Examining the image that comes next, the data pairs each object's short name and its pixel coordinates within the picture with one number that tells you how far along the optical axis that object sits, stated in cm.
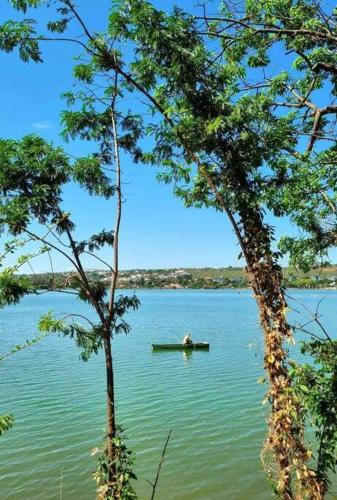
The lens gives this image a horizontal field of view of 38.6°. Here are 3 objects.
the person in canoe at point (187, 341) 3247
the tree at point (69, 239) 588
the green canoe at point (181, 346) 3219
